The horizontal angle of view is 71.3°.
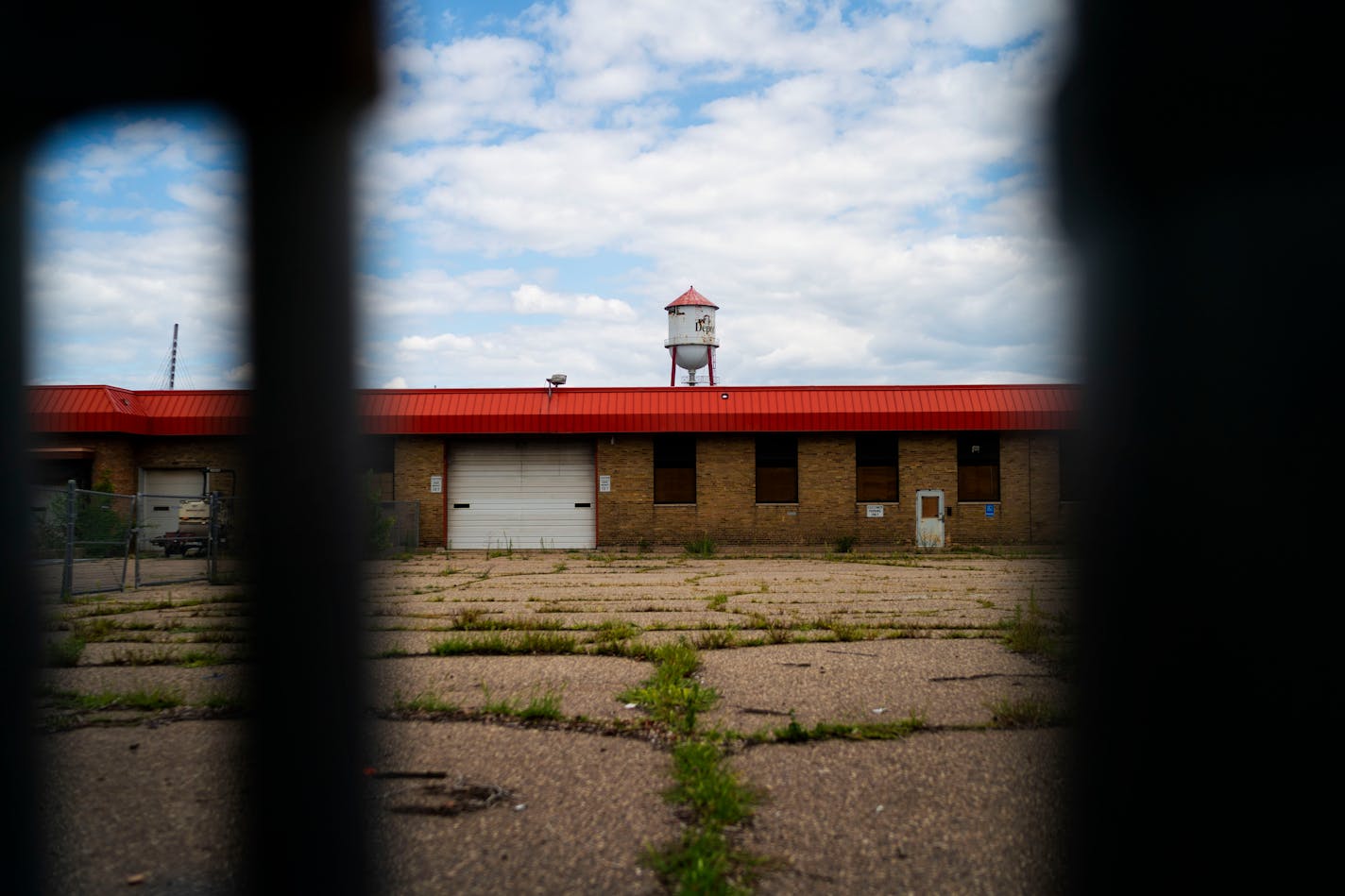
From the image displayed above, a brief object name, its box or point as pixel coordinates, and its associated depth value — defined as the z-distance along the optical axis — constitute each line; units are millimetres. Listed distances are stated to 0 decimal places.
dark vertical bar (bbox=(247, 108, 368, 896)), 1116
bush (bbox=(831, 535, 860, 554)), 23375
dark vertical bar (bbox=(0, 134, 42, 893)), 1494
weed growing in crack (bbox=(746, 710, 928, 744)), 4180
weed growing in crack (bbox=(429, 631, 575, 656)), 6520
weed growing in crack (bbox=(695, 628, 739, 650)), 6832
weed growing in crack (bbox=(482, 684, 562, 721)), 4598
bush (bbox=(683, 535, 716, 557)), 22062
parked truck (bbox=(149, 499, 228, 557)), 20177
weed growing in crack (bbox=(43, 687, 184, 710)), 4742
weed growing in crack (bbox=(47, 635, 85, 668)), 5957
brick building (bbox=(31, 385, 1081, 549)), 23609
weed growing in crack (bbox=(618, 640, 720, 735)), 4523
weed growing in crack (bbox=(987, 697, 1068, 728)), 4213
